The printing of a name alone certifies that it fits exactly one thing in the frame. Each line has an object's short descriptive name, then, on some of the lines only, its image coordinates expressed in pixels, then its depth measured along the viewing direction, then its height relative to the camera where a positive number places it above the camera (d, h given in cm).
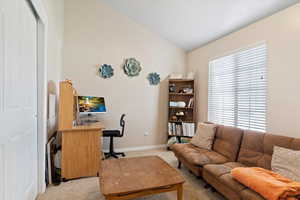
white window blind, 270 +18
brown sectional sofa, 184 -86
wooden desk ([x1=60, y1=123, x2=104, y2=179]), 254 -84
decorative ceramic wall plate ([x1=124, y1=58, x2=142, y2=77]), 404 +75
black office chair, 340 -76
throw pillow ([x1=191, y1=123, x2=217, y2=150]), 293 -68
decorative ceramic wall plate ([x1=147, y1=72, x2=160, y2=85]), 427 +51
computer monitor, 330 -13
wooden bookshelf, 420 -14
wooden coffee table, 159 -86
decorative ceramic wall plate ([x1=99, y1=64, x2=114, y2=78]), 384 +62
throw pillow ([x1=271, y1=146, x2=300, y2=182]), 168 -68
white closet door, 126 -3
